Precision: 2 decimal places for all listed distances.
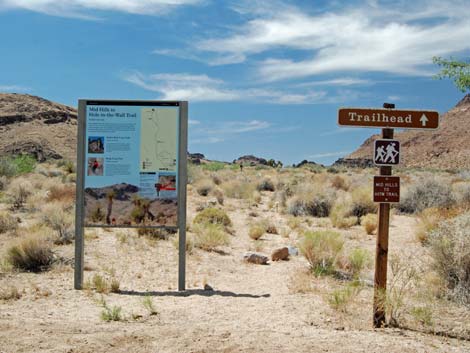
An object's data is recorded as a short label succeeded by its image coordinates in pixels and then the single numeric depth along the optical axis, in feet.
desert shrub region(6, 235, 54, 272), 34.96
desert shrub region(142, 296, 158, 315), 25.29
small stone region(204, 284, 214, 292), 31.64
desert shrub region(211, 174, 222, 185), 114.01
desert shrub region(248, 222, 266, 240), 52.37
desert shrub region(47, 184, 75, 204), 63.37
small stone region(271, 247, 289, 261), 41.11
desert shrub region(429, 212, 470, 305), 28.30
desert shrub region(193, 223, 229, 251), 44.98
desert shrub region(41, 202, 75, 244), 43.54
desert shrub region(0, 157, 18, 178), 96.02
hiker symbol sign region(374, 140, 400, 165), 22.94
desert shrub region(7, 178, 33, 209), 66.74
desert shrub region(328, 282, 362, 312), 24.80
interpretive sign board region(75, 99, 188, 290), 31.48
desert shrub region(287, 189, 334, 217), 69.62
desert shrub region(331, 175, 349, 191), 96.78
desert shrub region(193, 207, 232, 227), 55.23
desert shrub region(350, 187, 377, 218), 65.67
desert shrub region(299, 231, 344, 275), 35.86
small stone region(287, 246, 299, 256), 43.19
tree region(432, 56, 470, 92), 32.23
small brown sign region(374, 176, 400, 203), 22.86
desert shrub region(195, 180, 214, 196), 92.54
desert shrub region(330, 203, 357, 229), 59.00
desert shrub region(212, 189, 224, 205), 81.77
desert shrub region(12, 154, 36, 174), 102.32
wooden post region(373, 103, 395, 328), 22.97
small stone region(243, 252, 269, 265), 40.88
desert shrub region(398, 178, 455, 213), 65.82
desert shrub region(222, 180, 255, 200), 93.36
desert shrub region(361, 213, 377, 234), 54.29
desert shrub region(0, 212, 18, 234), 47.18
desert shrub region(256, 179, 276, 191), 108.06
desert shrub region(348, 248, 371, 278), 34.58
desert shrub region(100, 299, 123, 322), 23.99
